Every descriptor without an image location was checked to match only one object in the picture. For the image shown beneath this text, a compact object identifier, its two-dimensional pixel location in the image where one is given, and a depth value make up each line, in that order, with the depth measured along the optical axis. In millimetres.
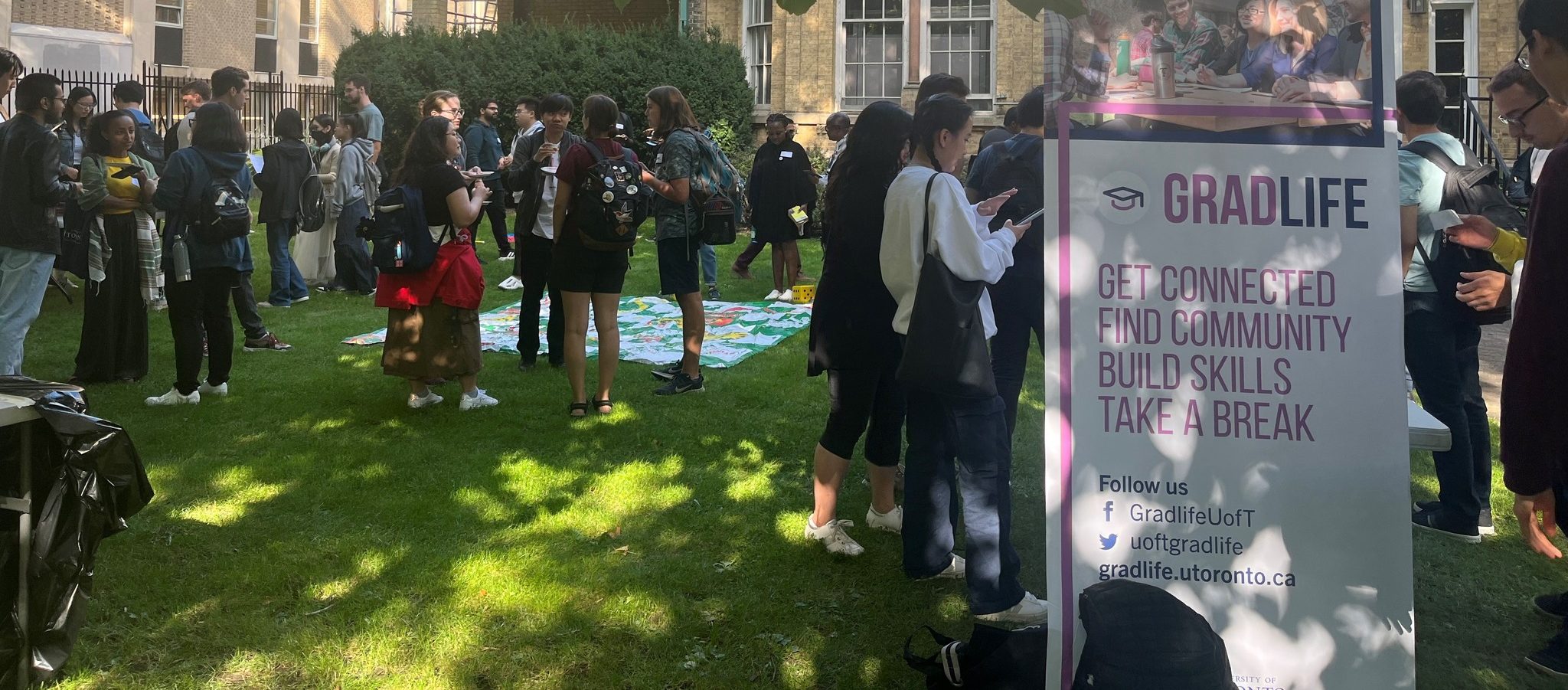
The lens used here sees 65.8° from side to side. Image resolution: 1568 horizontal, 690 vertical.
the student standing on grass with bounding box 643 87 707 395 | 7395
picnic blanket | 9047
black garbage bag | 3512
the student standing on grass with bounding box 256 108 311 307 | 10438
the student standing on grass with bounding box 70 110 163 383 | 7555
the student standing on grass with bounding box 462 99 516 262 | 13039
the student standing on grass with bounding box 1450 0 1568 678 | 2785
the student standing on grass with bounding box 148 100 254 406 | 6957
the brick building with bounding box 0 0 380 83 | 28391
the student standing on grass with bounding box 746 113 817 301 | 11219
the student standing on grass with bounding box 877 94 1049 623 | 3914
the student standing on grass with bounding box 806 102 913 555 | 4473
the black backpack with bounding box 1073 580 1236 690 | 2729
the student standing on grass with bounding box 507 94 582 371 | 8133
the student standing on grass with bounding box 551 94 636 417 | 6781
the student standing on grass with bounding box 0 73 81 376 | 6520
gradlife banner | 2932
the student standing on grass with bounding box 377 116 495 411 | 6766
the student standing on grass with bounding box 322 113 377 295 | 11539
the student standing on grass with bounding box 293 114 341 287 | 11953
